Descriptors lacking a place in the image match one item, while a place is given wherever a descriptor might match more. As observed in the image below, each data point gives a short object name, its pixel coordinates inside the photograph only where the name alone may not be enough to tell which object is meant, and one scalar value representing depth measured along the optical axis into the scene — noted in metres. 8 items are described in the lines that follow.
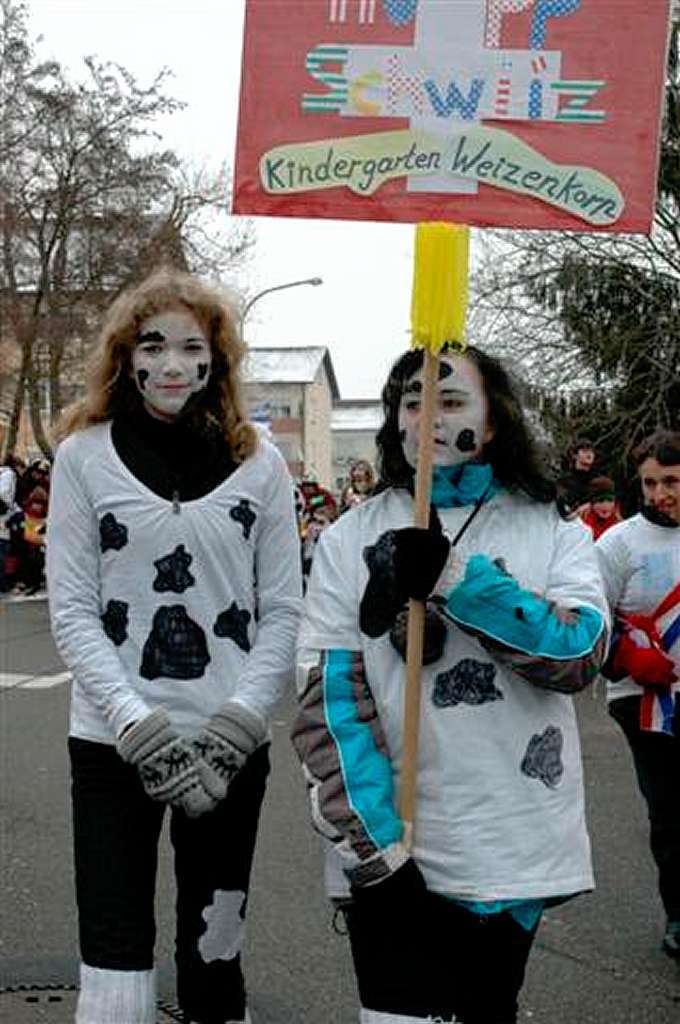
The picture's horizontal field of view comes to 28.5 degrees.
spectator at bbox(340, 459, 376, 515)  14.24
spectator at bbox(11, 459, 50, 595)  17.33
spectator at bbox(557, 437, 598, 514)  8.16
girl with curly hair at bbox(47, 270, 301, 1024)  2.81
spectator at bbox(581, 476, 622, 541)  7.91
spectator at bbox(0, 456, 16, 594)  16.38
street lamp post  32.45
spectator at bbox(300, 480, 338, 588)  17.36
